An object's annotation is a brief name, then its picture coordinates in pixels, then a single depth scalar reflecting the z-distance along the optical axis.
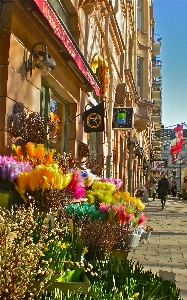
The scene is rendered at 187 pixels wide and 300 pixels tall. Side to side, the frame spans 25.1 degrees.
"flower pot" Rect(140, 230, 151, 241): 7.28
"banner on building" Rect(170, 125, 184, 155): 36.19
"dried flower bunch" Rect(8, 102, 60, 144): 6.47
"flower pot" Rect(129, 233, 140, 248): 5.42
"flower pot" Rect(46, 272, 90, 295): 2.55
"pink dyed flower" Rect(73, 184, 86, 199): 4.82
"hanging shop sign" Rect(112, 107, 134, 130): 16.64
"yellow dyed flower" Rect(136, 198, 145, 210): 6.56
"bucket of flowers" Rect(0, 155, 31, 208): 4.56
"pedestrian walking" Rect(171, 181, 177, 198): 44.58
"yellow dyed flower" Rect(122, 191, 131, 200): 7.02
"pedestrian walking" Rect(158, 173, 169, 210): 19.75
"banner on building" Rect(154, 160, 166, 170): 49.31
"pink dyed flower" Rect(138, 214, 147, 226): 5.91
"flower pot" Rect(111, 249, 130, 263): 4.64
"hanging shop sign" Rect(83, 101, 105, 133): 11.12
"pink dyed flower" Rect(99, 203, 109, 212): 5.50
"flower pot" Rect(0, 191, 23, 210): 4.25
